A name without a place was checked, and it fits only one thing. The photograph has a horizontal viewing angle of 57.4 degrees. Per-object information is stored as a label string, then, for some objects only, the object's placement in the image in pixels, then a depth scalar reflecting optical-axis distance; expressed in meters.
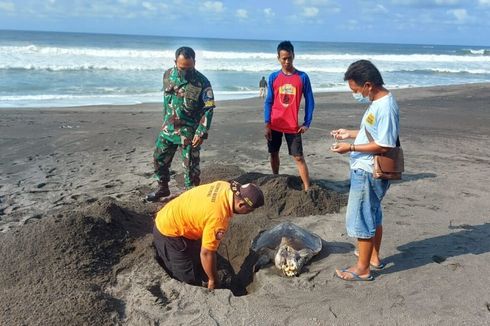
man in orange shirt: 3.03
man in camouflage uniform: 4.62
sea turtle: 3.53
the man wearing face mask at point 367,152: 2.94
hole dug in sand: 3.80
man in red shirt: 4.84
